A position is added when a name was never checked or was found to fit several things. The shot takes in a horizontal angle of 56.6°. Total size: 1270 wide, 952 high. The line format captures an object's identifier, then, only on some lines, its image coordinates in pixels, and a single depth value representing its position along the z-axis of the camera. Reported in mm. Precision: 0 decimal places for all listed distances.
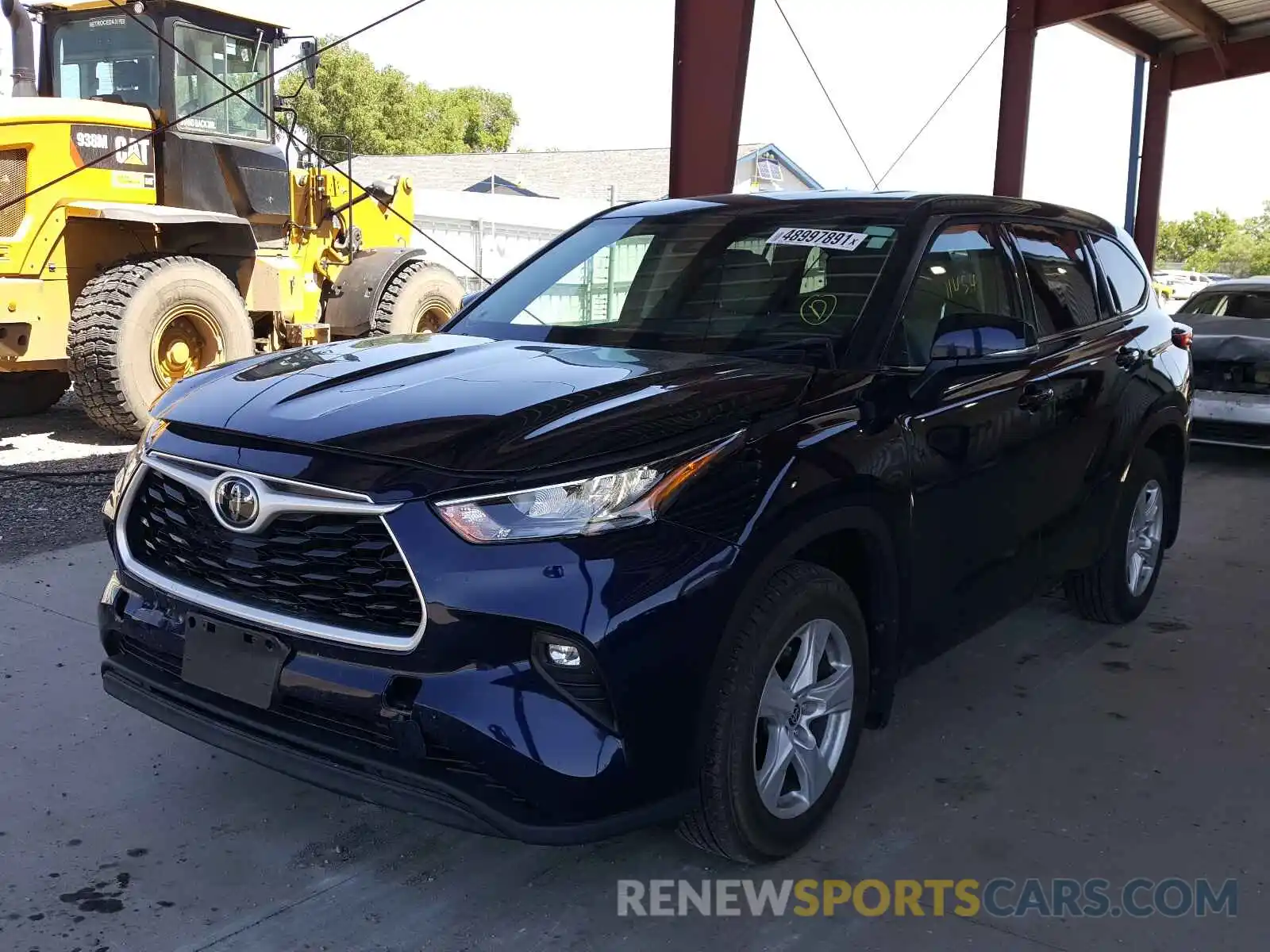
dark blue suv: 2484
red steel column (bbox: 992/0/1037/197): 13336
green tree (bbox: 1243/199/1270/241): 79000
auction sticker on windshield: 3732
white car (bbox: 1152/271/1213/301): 44000
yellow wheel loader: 8273
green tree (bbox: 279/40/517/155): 55781
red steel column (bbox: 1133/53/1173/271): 17688
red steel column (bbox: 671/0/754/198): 7785
